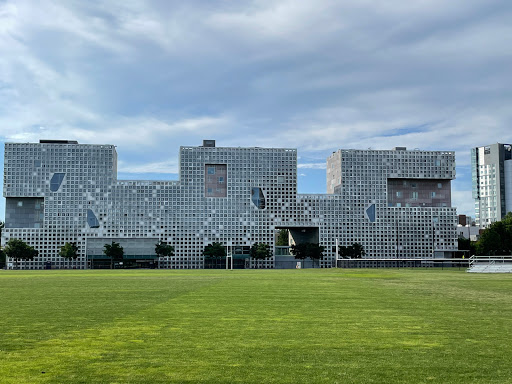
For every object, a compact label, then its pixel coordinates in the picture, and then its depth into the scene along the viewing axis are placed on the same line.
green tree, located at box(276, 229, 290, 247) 157.00
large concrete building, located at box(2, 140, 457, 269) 116.50
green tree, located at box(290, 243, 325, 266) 115.50
